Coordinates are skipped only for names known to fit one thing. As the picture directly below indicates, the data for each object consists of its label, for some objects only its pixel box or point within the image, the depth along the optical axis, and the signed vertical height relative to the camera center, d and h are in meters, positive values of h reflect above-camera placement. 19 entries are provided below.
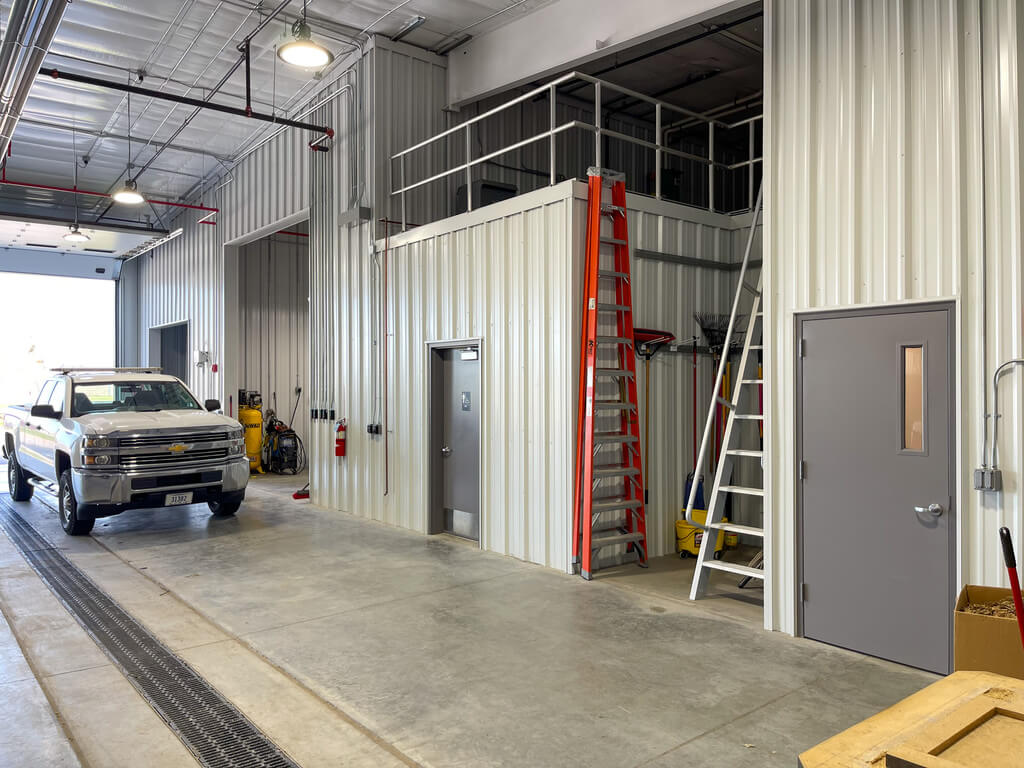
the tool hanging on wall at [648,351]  7.91 +0.36
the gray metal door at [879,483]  4.86 -0.70
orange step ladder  7.25 -0.18
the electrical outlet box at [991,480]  4.53 -0.60
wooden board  1.93 -0.99
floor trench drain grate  3.83 -1.87
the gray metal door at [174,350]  19.61 +1.02
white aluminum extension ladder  6.24 -0.83
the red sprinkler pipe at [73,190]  14.81 +4.06
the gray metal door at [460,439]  8.85 -0.66
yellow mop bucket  8.07 -1.70
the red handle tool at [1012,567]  2.76 -0.72
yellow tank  15.60 -0.89
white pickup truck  8.87 -0.74
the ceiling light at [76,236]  15.83 +3.34
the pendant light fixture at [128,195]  12.70 +3.33
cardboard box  3.44 -1.25
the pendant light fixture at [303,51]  7.40 +3.39
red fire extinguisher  10.99 -0.80
